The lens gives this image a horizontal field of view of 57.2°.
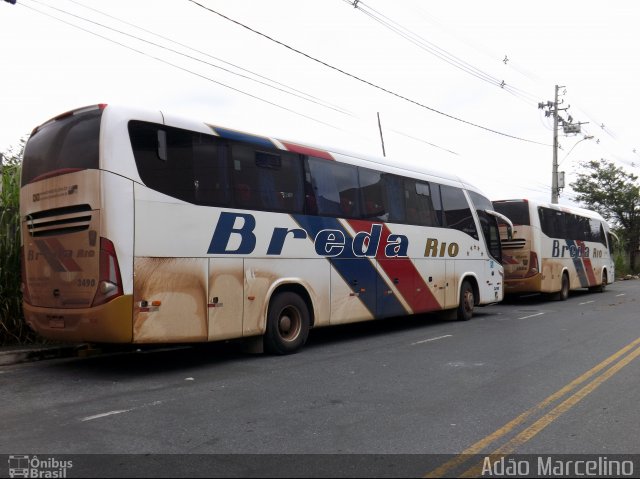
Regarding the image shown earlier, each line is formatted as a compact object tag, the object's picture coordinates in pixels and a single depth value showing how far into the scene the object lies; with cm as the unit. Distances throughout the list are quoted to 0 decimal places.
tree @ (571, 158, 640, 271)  4134
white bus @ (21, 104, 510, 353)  715
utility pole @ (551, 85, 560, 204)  3325
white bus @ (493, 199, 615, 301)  1848
